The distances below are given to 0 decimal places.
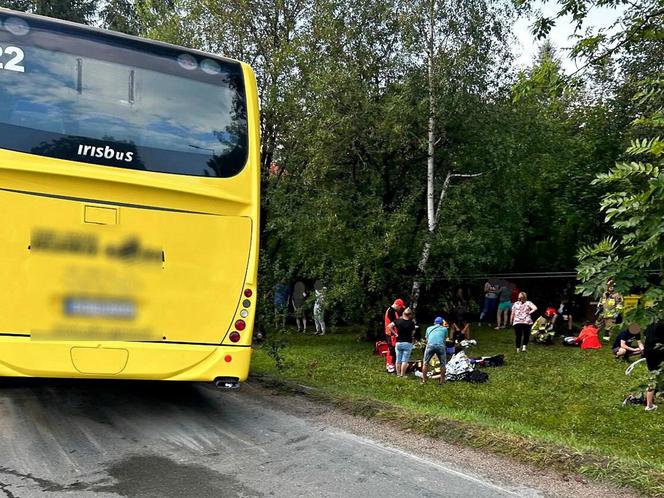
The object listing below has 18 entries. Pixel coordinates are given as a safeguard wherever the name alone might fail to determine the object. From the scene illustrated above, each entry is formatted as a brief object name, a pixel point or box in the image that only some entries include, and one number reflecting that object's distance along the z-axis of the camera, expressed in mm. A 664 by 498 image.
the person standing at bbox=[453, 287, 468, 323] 17200
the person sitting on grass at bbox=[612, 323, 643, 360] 13602
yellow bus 6094
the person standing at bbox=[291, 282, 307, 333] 20208
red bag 15922
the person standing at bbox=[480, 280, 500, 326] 22078
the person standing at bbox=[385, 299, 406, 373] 13180
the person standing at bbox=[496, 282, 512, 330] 20828
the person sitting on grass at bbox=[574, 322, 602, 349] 16234
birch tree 16406
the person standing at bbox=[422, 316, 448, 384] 11469
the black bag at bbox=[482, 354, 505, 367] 13570
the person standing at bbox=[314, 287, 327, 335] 16375
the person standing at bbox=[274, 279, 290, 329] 11133
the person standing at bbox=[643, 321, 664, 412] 8594
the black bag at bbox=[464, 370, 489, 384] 11759
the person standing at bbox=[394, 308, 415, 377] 12406
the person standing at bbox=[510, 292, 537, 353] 15578
